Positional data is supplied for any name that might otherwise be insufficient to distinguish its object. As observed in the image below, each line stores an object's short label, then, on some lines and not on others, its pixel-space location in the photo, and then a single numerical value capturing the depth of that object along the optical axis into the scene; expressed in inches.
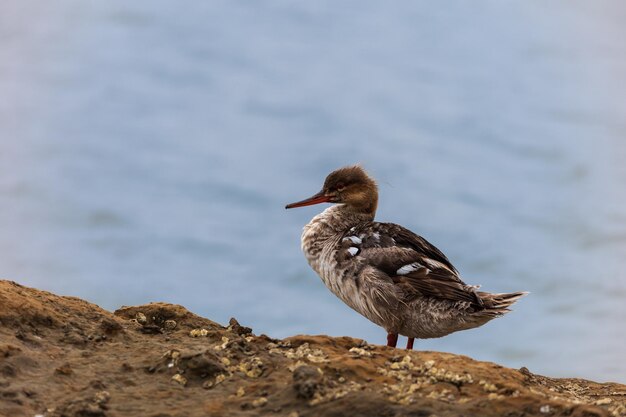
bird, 681.6
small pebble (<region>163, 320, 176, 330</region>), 621.9
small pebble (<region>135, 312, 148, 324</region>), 639.8
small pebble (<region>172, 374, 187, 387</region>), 500.4
